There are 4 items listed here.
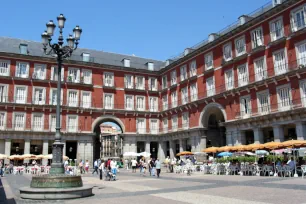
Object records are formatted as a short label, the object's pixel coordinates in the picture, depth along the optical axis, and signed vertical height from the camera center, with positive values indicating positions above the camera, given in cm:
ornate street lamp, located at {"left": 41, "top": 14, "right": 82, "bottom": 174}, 1267 +496
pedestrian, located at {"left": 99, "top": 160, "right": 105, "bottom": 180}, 2089 -96
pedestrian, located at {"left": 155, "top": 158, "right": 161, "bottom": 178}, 2251 -110
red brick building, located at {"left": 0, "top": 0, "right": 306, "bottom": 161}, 2584 +696
